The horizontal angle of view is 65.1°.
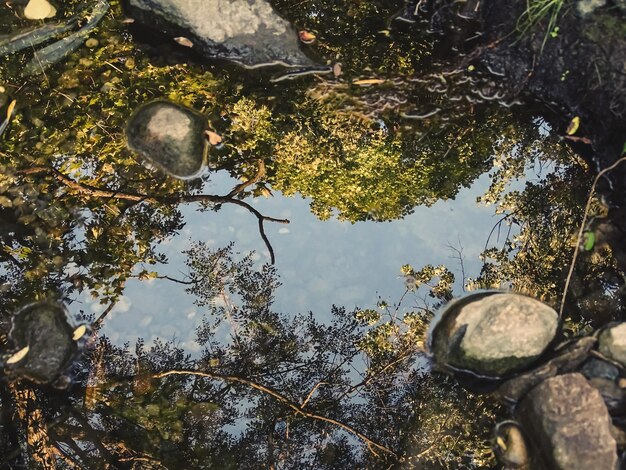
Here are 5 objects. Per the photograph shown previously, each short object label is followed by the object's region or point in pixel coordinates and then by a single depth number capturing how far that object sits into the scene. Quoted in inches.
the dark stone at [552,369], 94.3
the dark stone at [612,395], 89.9
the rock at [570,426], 83.1
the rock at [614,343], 93.9
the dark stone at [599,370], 92.2
